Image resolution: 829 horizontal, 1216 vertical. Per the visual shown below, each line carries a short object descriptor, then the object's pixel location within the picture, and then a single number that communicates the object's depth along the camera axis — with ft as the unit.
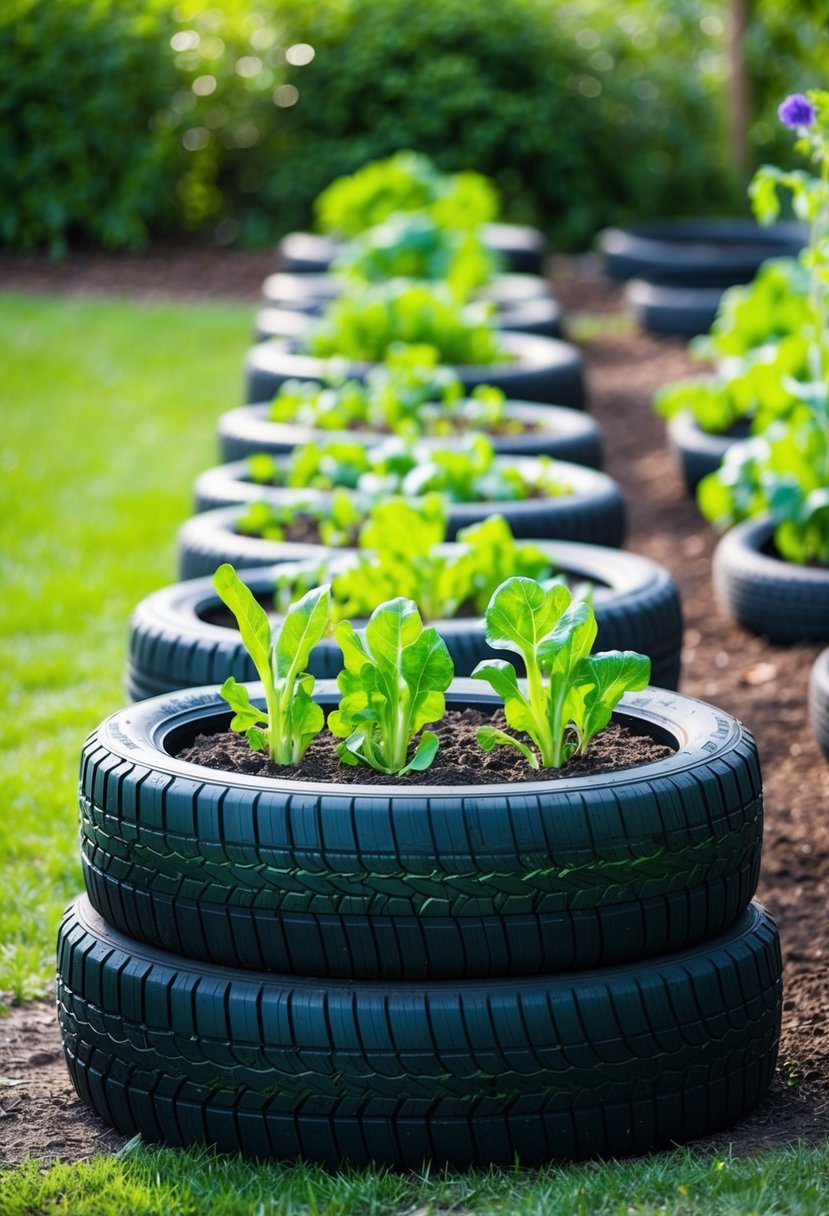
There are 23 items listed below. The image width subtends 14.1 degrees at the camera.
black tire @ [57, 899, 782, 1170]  16.39
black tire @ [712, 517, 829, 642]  34.45
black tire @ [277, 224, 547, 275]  74.69
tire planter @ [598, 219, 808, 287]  82.94
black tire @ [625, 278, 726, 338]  73.87
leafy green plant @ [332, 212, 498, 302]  59.77
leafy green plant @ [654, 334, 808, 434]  40.47
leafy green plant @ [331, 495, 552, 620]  25.88
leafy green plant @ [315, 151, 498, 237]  70.03
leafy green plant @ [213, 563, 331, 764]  18.58
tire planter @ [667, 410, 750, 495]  46.06
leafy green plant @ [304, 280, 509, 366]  46.29
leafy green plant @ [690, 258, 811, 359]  48.03
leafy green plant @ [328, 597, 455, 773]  18.17
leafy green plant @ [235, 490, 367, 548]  29.63
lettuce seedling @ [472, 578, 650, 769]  18.24
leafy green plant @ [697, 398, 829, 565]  34.76
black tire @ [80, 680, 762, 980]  16.42
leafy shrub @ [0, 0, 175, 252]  92.32
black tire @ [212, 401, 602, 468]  37.60
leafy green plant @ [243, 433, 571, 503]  30.60
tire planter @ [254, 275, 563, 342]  55.98
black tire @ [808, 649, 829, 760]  27.27
